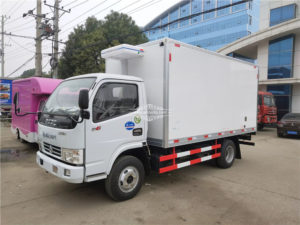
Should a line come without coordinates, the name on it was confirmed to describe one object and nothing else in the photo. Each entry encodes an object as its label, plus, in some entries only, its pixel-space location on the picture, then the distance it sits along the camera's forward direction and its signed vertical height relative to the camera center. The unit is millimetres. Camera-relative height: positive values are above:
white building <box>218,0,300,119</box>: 17141 +4641
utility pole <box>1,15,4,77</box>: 29047 +6355
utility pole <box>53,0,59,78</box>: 14152 +4548
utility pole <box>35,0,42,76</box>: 14086 +3826
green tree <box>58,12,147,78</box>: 19188 +5955
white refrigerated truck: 3424 -259
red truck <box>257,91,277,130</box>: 14250 -369
